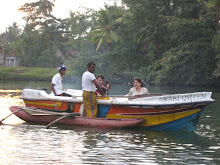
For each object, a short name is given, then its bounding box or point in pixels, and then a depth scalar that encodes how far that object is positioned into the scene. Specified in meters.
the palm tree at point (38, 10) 55.81
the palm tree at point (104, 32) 38.56
